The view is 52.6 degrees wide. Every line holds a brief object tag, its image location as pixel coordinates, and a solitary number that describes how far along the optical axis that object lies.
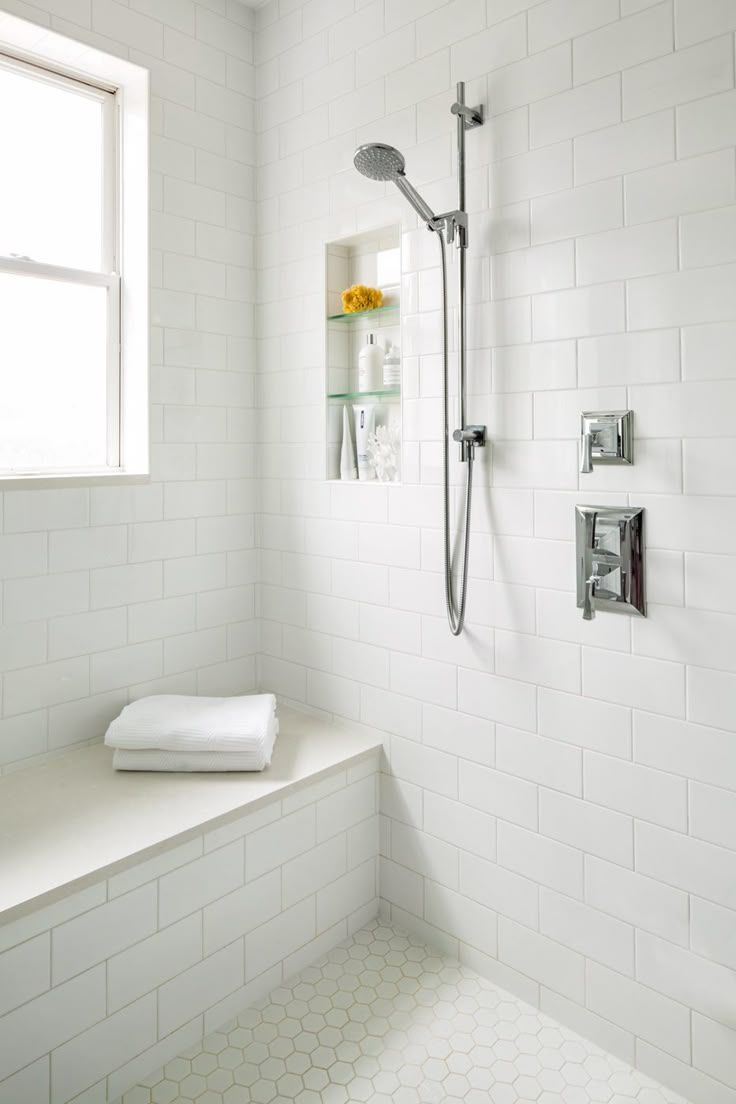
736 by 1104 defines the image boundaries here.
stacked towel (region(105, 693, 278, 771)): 1.97
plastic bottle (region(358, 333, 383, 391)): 2.21
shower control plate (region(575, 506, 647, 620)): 1.61
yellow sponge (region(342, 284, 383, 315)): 2.19
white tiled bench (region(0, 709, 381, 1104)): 1.49
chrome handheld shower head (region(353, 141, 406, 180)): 1.65
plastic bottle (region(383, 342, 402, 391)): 2.15
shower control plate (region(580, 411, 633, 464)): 1.60
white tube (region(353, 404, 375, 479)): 2.26
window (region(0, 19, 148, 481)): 2.10
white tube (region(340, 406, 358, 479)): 2.30
